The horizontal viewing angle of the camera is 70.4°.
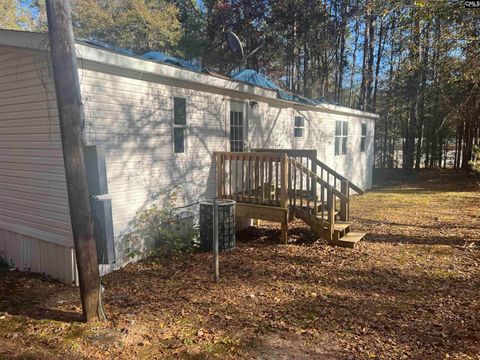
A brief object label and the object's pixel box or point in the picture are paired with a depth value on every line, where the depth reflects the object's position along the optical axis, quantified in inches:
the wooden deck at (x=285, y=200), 254.7
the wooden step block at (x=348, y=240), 251.1
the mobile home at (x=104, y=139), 189.2
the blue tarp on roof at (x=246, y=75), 207.4
